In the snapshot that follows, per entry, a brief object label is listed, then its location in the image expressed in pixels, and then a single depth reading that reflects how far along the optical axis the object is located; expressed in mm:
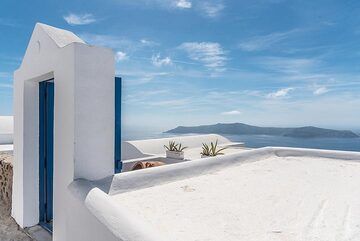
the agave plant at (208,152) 9562
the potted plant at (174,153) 9984
